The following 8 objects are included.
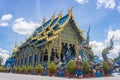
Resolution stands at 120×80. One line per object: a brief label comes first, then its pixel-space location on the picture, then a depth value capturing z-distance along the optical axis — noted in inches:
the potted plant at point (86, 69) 282.8
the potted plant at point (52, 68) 345.7
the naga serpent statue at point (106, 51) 397.9
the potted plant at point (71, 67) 285.5
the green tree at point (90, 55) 485.3
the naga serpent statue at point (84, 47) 483.9
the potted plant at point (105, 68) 321.0
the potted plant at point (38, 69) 403.3
